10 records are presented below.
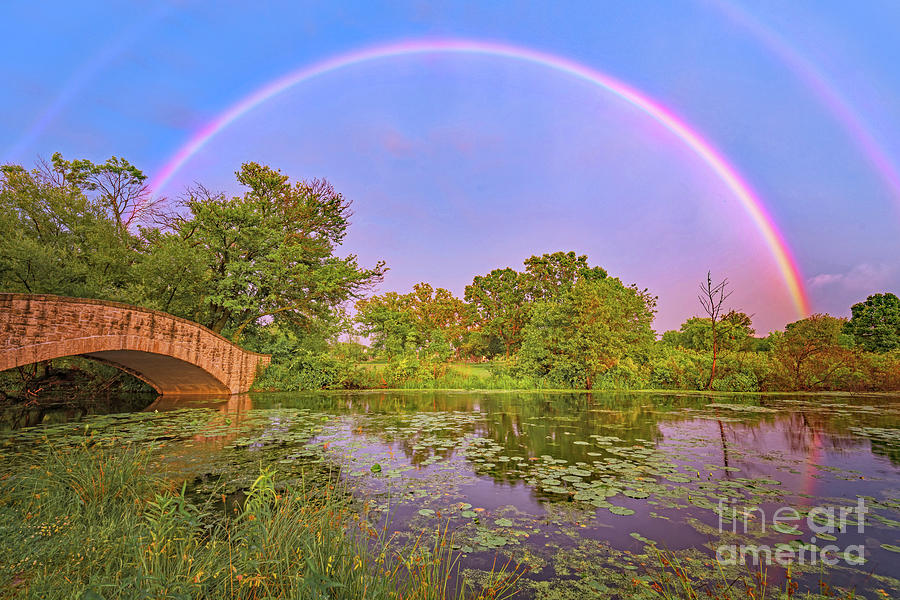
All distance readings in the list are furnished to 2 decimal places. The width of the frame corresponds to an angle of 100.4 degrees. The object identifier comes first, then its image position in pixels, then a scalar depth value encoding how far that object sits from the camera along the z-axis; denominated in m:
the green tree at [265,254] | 19.52
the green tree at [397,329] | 24.64
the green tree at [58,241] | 14.18
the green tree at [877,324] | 33.94
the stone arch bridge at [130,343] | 10.03
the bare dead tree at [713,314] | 20.38
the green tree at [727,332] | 21.86
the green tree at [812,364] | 19.95
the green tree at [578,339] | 21.17
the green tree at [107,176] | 20.22
